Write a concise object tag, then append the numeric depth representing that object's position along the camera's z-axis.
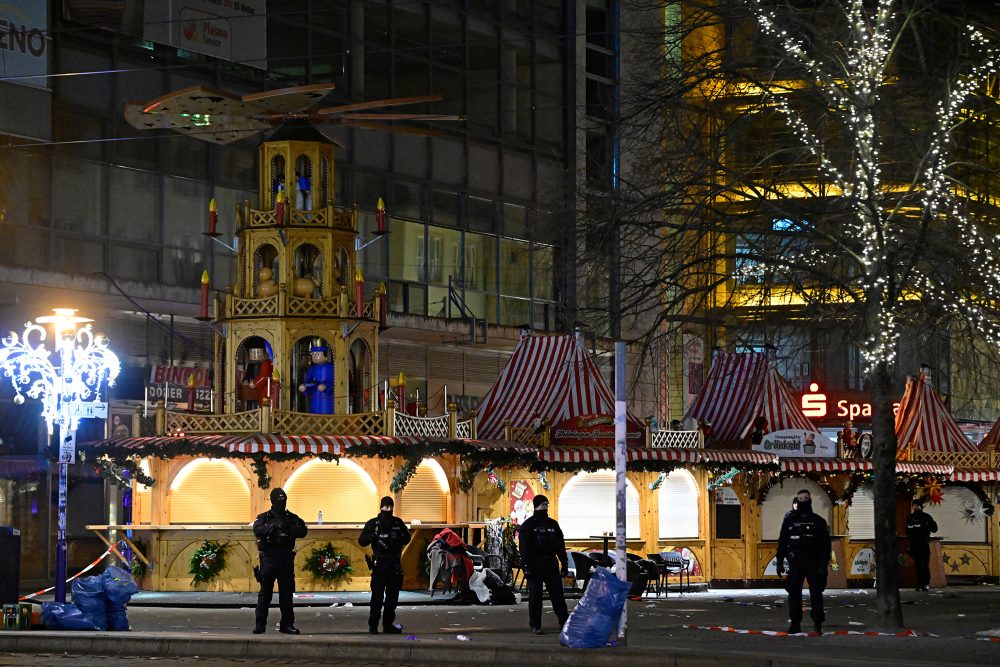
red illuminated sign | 54.12
